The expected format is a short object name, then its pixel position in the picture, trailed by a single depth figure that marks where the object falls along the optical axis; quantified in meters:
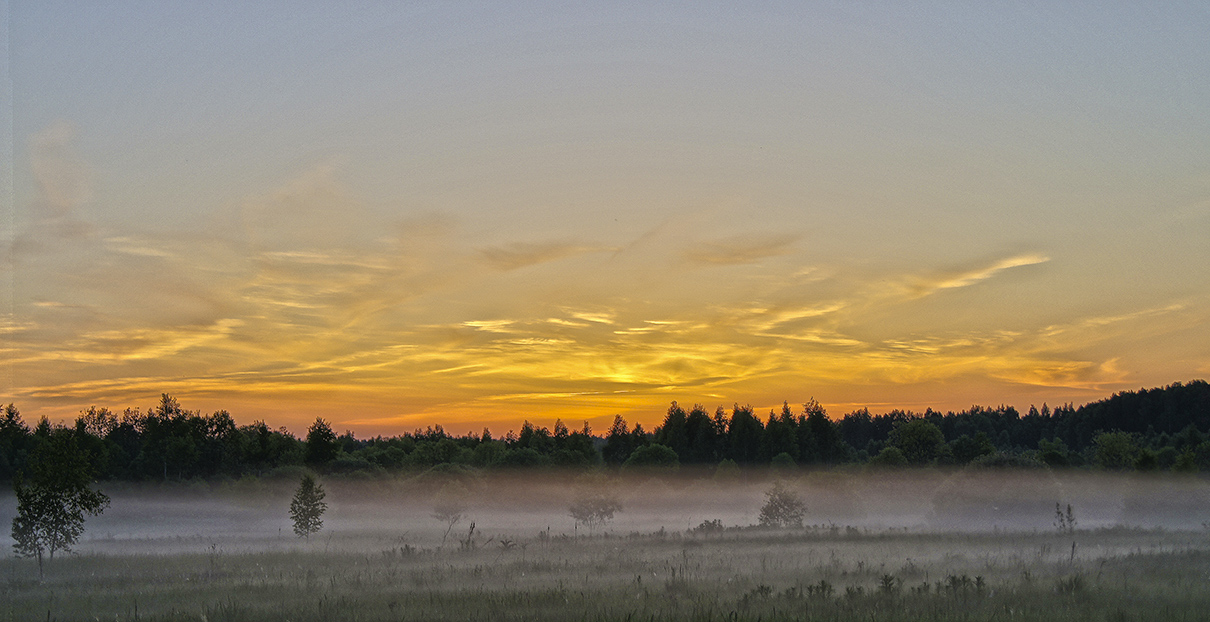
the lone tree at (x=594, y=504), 79.44
